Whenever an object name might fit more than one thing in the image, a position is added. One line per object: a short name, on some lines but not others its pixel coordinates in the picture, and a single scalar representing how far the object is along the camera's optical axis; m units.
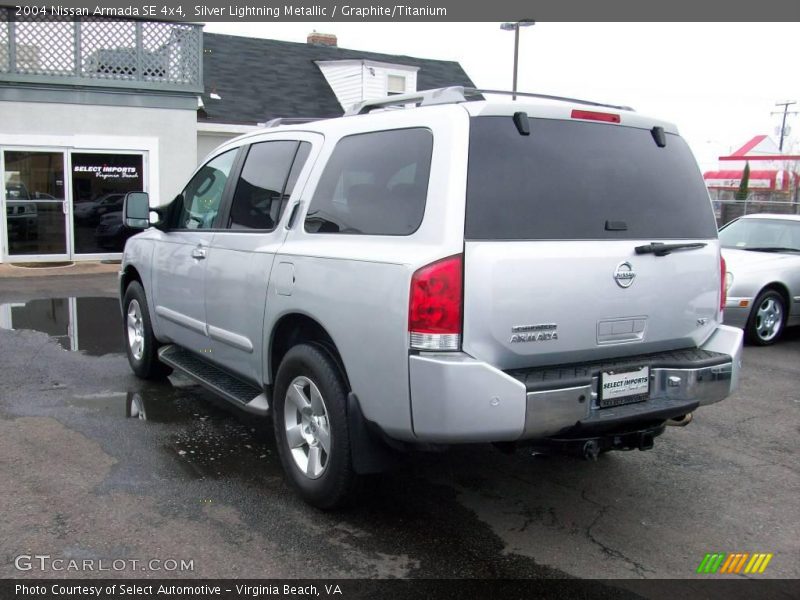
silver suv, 3.23
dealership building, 14.12
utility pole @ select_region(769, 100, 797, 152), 63.12
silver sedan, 8.49
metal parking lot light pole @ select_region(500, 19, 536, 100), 21.00
